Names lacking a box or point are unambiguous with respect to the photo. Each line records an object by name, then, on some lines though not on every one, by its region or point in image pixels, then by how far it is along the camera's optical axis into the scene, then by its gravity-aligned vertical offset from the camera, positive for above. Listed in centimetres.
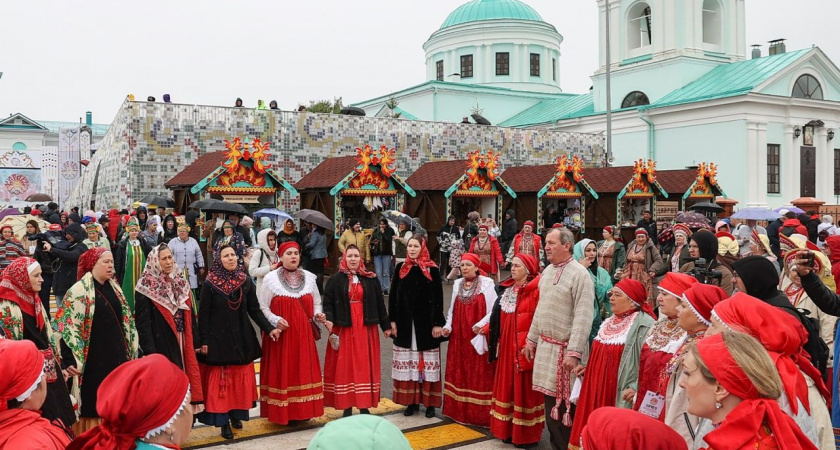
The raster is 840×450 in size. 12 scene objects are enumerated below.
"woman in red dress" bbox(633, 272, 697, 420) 437 -73
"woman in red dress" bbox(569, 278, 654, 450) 467 -87
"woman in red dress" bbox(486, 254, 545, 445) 586 -120
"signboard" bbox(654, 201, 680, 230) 2189 +33
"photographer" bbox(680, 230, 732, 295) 730 -34
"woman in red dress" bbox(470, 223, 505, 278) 1391 -48
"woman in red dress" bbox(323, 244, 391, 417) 640 -102
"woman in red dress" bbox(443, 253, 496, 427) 641 -118
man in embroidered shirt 535 -82
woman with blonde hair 261 -66
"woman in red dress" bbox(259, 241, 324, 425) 623 -116
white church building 2817 +518
